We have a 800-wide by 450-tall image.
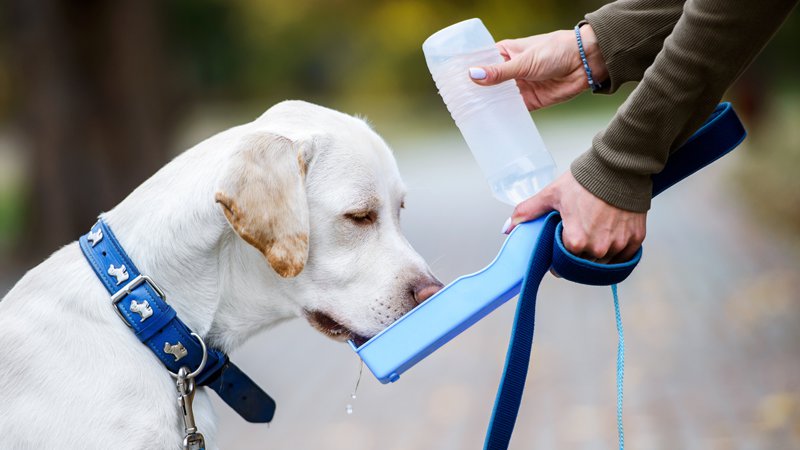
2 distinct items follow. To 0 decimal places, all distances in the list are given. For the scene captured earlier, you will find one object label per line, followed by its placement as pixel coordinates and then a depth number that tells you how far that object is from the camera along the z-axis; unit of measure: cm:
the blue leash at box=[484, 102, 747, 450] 254
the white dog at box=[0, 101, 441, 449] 265
